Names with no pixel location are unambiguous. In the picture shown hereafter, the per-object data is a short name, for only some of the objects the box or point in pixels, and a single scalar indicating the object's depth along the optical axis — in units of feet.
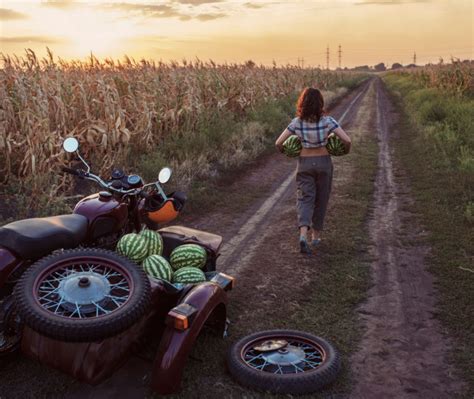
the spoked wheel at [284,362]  12.97
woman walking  22.68
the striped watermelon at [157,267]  14.79
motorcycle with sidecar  11.27
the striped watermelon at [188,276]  15.14
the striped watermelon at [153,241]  15.75
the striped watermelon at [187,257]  16.39
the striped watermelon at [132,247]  15.05
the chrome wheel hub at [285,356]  13.88
